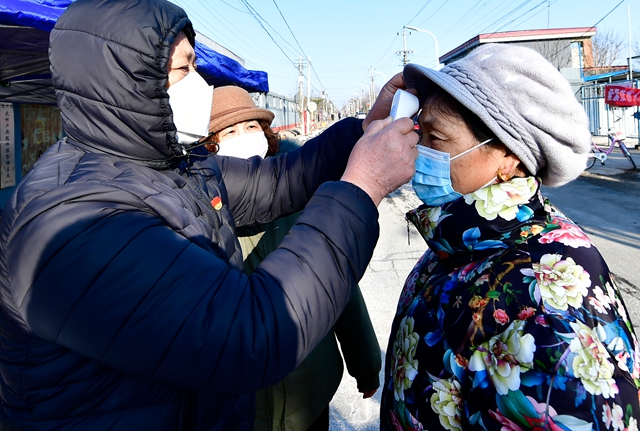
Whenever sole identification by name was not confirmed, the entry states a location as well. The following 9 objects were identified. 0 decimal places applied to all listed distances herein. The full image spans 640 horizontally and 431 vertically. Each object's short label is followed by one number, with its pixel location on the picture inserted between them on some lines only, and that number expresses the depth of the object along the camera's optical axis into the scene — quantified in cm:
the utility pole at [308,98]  3829
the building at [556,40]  3216
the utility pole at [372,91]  7928
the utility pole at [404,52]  4773
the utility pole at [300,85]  4134
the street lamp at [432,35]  2725
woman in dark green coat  191
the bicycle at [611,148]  1223
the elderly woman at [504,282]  97
